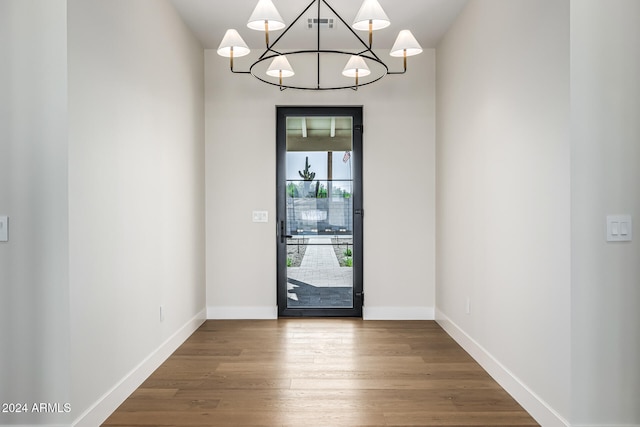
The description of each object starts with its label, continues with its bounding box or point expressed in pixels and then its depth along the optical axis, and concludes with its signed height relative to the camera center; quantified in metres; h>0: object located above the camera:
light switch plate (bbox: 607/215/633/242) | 2.20 -0.09
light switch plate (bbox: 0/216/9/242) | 2.19 -0.08
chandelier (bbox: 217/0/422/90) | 2.54 +1.11
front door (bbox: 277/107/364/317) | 4.95 +0.08
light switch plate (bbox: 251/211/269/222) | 4.92 -0.06
